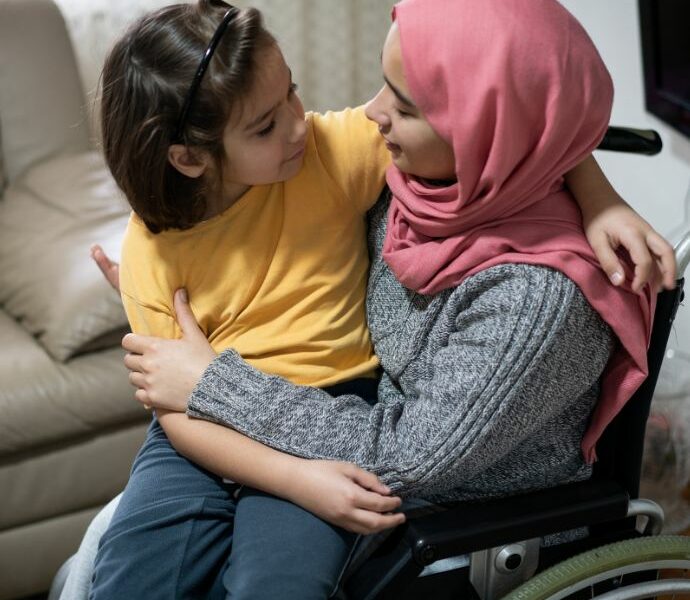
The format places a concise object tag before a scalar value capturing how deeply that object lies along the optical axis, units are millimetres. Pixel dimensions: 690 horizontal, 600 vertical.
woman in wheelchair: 934
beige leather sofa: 1816
